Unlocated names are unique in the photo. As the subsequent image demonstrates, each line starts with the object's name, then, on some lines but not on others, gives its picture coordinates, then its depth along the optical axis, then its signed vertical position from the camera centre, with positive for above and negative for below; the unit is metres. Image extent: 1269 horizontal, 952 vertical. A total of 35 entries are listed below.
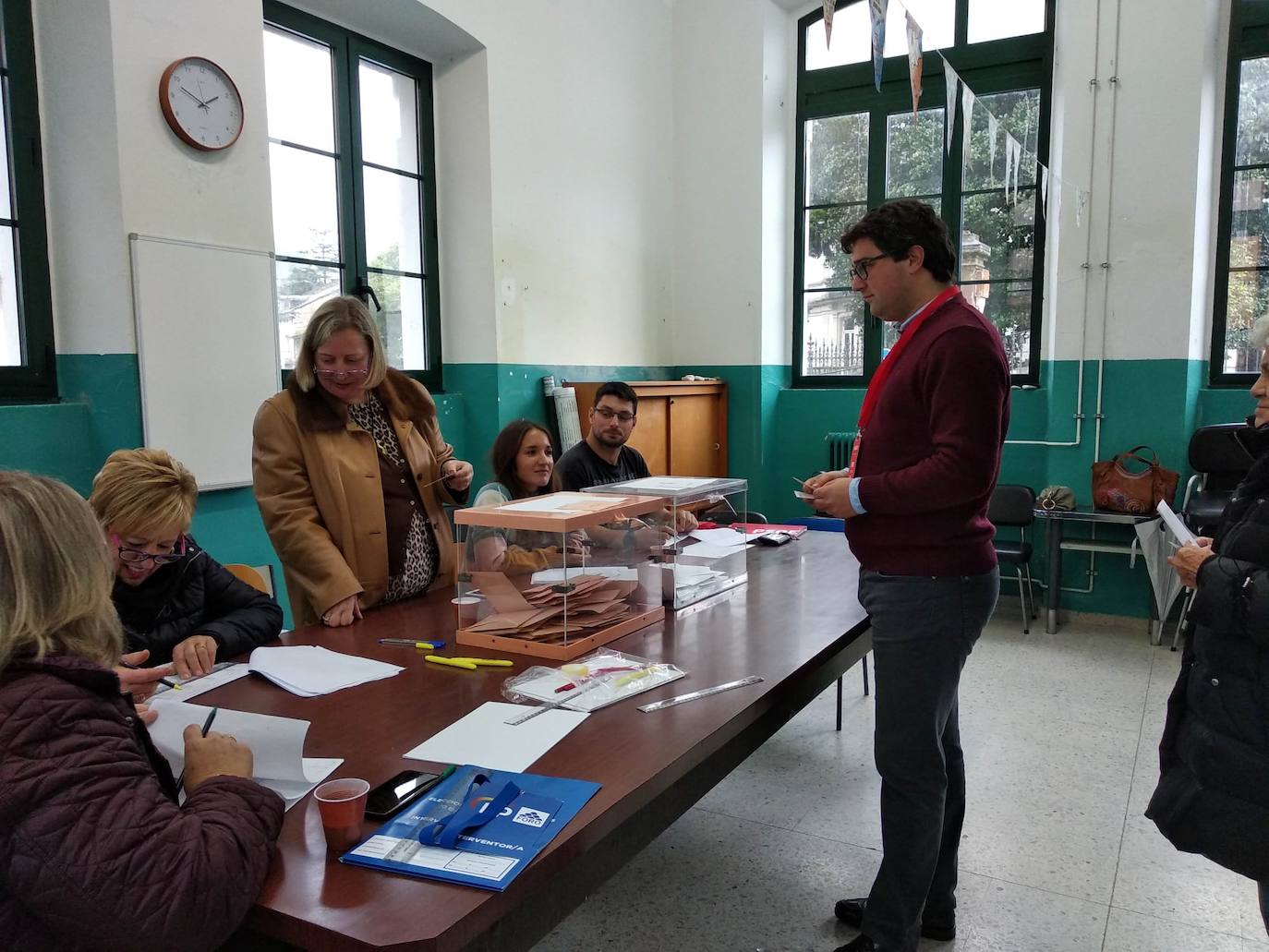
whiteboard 3.05 +0.13
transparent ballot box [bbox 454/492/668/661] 1.88 -0.42
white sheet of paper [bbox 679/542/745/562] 2.64 -0.49
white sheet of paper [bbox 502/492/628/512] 1.97 -0.27
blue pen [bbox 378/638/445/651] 1.89 -0.54
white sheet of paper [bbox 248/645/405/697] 1.65 -0.54
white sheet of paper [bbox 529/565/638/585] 1.91 -0.42
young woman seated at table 1.92 -0.32
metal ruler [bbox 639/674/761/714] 1.55 -0.55
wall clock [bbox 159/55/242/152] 3.06 +0.98
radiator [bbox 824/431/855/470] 5.67 -0.41
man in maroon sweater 1.71 -0.25
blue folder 1.03 -0.54
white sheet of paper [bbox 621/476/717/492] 2.43 -0.28
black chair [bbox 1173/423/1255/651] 4.18 -0.42
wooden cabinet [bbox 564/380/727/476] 4.97 -0.25
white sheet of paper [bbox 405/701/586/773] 1.34 -0.55
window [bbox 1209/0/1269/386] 4.65 +0.86
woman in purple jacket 0.86 -0.41
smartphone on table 1.15 -0.53
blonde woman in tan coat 2.14 -0.23
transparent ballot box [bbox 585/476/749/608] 2.22 -0.44
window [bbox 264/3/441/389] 3.87 +0.93
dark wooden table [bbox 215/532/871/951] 0.97 -0.55
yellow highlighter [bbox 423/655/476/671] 1.76 -0.54
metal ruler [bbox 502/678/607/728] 1.48 -0.54
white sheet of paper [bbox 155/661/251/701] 1.63 -0.55
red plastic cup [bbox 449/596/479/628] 1.99 -0.49
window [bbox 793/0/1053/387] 5.23 +1.34
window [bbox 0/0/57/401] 2.94 +0.50
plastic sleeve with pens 1.59 -0.54
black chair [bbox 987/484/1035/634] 4.80 -0.69
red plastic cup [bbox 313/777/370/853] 1.08 -0.51
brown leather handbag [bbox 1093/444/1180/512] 4.52 -0.53
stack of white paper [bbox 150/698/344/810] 1.25 -0.50
